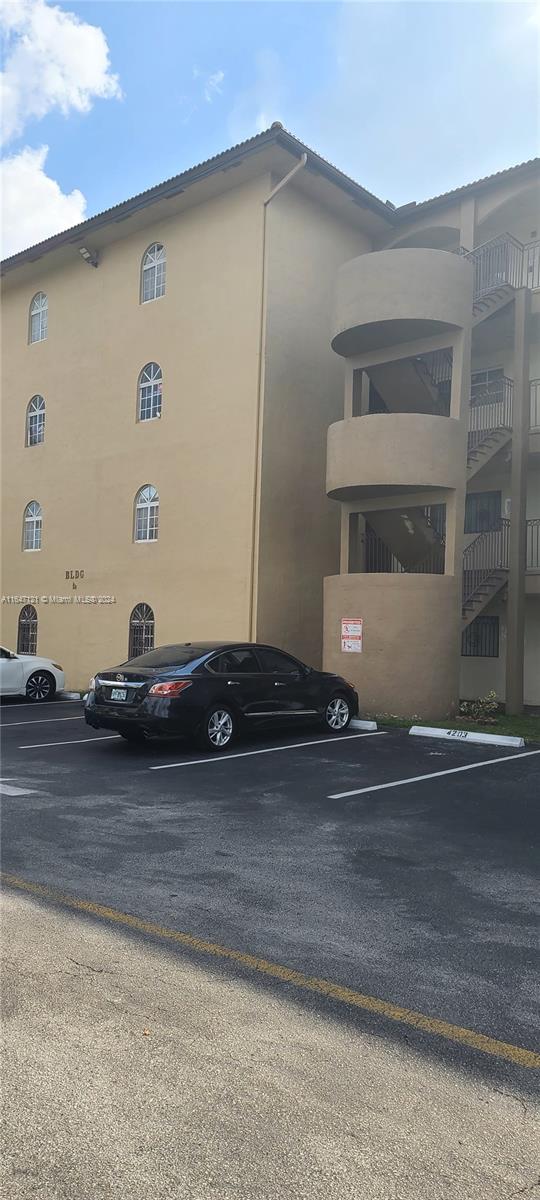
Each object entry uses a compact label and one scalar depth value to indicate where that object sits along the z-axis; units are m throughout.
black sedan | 10.87
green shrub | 15.55
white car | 17.89
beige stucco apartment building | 15.97
